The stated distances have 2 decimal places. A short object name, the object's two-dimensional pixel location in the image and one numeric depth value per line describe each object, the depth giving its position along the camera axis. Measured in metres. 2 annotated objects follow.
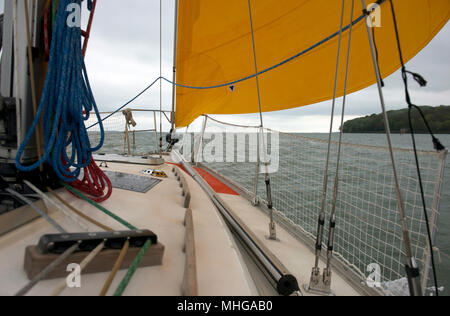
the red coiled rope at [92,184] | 1.31
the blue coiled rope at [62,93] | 1.10
